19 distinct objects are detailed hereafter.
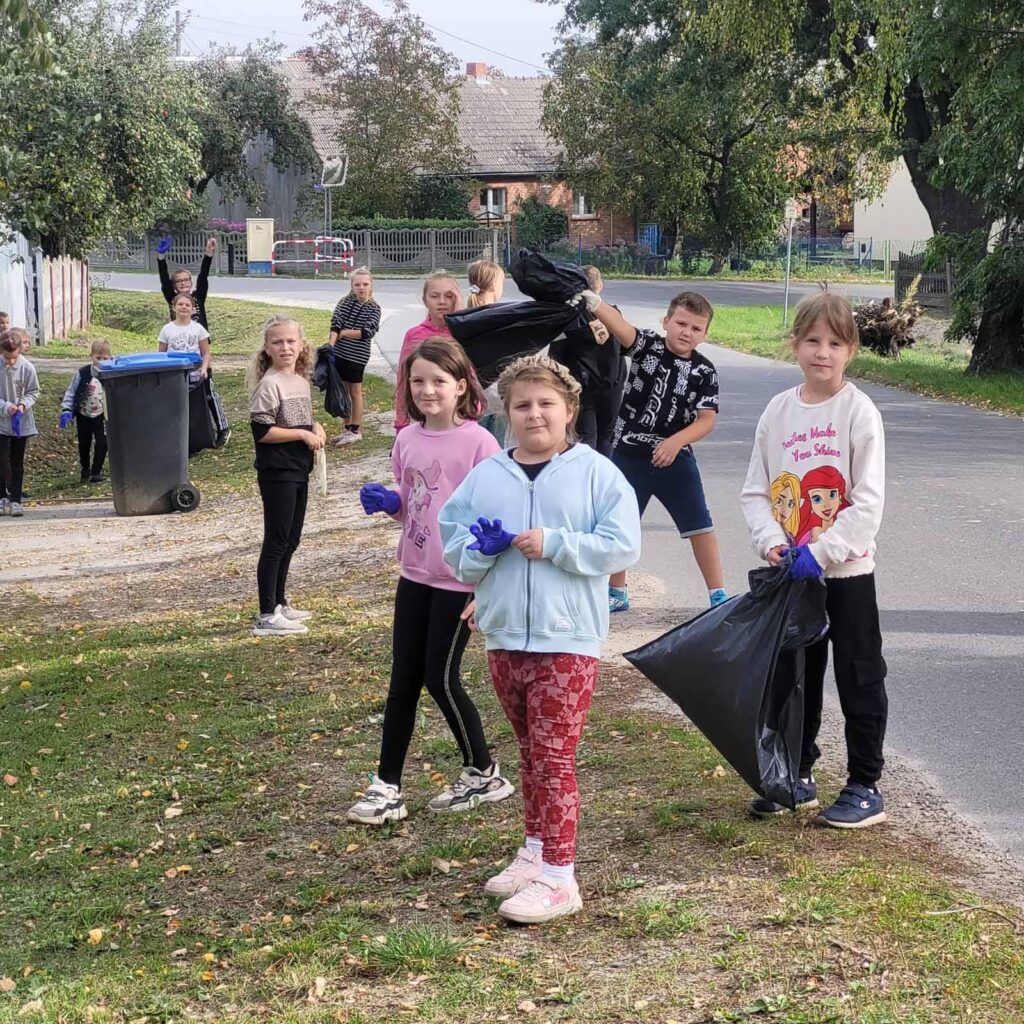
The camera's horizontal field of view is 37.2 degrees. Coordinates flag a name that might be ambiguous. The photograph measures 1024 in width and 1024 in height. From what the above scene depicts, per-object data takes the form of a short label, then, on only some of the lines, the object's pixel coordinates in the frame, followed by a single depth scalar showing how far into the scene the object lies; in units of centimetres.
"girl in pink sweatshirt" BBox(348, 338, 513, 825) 518
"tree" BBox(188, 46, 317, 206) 5547
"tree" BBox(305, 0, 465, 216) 5562
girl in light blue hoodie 429
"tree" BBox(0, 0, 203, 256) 1881
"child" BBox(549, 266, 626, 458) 702
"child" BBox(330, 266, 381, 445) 1572
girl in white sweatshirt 462
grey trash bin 1344
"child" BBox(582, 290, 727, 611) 714
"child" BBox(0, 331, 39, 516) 1380
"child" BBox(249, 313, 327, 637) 807
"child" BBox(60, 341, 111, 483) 1515
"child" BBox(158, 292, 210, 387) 1466
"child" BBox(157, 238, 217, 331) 1491
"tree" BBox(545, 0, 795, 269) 5006
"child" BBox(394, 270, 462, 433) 738
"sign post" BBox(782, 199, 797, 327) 2820
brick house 6059
